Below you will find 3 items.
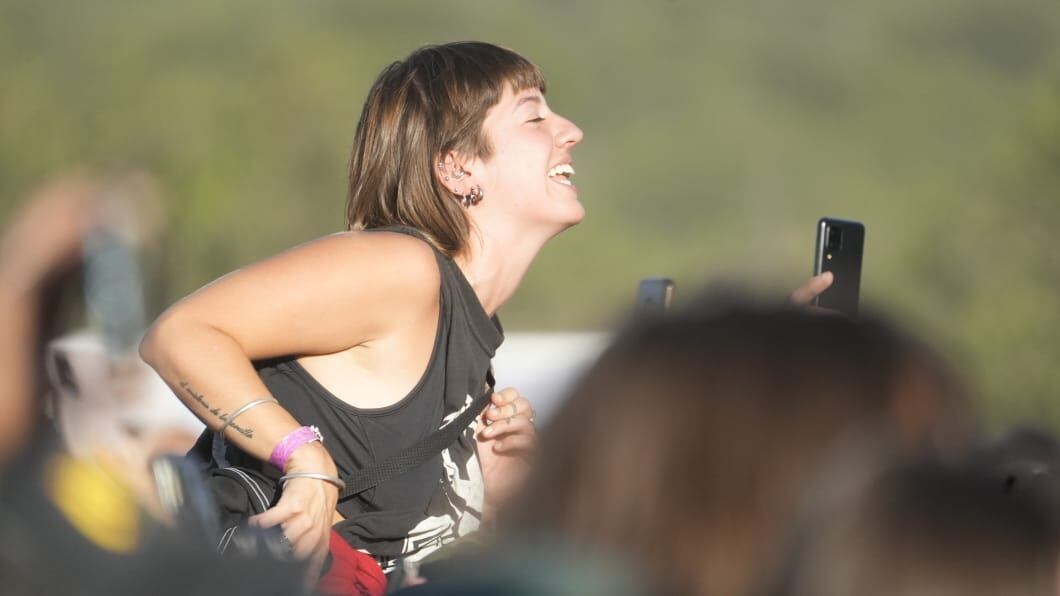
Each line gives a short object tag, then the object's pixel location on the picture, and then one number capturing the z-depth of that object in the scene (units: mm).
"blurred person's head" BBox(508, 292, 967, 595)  6448
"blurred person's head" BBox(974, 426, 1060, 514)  6401
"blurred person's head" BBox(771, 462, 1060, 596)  5935
